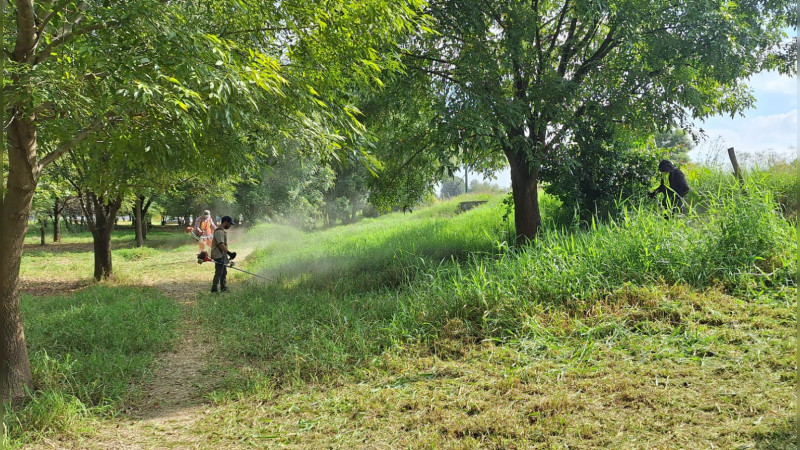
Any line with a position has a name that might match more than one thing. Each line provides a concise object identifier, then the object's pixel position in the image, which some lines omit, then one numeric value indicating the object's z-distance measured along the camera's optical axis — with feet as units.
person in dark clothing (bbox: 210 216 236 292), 33.30
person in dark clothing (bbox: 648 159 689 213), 27.29
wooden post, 30.42
